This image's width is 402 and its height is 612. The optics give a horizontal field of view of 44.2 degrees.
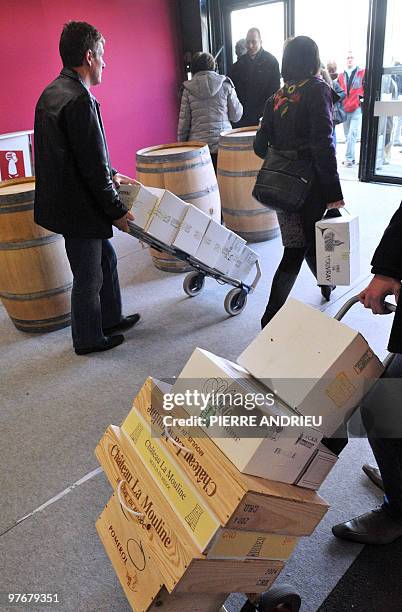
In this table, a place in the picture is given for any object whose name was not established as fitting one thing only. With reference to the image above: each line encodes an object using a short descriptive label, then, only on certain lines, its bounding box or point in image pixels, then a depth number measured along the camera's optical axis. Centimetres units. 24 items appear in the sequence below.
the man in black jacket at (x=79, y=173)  239
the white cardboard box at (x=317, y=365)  120
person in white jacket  455
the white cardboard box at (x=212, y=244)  301
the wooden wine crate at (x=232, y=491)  106
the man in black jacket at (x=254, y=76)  541
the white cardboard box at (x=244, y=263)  322
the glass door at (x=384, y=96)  530
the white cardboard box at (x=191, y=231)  288
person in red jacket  609
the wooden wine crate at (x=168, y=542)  108
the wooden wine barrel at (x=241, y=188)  411
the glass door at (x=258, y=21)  632
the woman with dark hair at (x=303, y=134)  237
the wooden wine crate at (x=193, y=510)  107
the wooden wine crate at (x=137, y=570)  120
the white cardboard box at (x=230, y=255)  312
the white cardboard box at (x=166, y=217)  278
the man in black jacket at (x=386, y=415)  132
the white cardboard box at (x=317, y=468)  121
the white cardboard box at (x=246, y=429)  110
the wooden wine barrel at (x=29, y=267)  296
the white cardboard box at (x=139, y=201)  276
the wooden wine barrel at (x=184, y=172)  367
